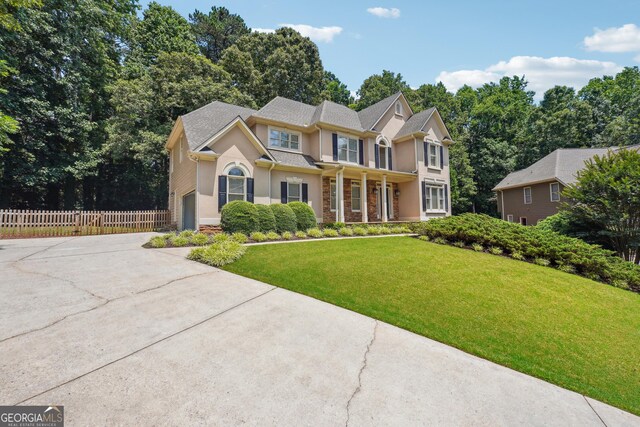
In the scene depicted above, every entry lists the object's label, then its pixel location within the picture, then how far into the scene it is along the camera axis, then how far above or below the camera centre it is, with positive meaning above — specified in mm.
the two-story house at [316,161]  13188 +3538
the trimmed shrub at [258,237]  10500 -578
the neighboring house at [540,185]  22000 +2803
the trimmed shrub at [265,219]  11609 +117
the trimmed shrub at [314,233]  12078 -532
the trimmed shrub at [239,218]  11047 +175
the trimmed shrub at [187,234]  10586 -424
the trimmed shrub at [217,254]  7121 -847
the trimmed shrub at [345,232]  13266 -560
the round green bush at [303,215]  12969 +293
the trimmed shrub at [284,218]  12141 +154
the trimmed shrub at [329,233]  12616 -567
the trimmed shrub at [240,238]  9953 -573
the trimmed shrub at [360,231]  13766 -551
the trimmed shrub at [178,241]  9352 -617
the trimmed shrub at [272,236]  10867 -567
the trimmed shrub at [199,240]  9656 -600
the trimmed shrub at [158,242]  8992 -616
